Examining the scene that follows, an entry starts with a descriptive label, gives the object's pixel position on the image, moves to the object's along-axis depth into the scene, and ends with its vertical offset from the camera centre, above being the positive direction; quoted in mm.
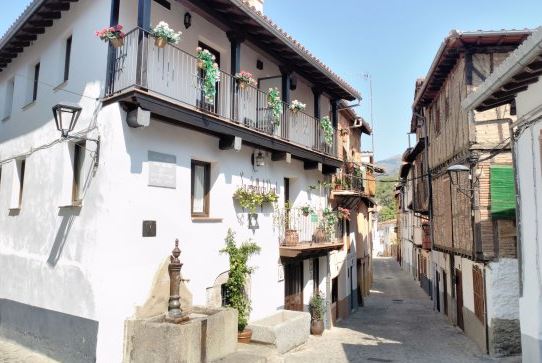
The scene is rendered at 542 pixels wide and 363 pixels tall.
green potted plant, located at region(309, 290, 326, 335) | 13922 -2911
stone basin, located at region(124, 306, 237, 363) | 6816 -1936
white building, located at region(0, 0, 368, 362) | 7500 +1316
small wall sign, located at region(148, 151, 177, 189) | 7977 +1041
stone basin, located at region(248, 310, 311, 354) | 9766 -2574
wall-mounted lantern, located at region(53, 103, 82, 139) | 7500 +1950
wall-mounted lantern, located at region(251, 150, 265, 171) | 11000 +1683
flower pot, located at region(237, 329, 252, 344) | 9492 -2508
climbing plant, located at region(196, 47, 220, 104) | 8438 +3065
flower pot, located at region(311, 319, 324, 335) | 13922 -3365
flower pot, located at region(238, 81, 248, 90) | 9870 +3260
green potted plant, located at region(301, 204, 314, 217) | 12538 +411
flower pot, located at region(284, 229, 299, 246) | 11969 -387
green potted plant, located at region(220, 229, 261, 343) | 9672 -1375
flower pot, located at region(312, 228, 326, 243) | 13164 -362
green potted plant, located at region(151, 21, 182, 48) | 7453 +3339
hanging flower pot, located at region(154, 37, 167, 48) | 7498 +3234
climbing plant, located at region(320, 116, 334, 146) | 13891 +3146
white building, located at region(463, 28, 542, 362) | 6607 +878
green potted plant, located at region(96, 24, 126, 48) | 7371 +3305
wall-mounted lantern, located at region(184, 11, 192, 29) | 9312 +4492
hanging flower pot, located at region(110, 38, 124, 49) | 7457 +3214
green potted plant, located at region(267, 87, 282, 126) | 11008 +3151
